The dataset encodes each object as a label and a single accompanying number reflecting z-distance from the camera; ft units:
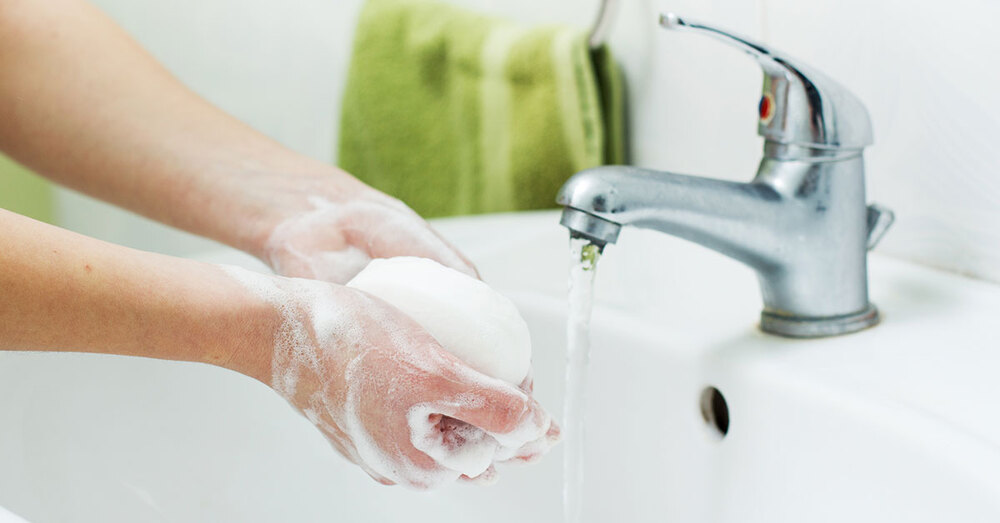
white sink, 2.61
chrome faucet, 2.64
